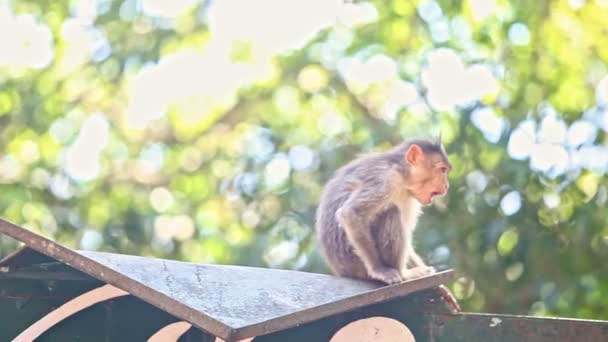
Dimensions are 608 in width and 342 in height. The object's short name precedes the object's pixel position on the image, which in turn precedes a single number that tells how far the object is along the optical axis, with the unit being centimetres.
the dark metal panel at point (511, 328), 622
